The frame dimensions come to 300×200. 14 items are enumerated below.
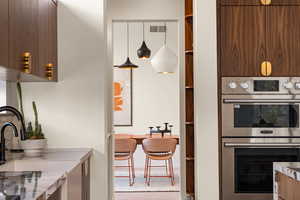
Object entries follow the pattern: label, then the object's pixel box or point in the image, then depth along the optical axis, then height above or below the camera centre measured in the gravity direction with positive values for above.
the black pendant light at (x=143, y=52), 6.80 +0.92
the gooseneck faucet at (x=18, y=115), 2.42 -0.05
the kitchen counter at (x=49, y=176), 1.65 -0.34
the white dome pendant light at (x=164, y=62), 6.11 +0.68
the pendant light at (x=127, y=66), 6.95 +0.70
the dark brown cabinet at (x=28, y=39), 2.08 +0.42
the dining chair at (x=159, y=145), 6.39 -0.60
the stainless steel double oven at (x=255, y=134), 3.63 -0.25
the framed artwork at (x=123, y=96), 8.54 +0.23
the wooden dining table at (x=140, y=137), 6.88 -0.51
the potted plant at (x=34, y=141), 2.83 -0.23
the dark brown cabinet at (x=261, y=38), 3.67 +0.62
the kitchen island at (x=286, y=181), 1.87 -0.37
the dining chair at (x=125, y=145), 6.45 -0.61
